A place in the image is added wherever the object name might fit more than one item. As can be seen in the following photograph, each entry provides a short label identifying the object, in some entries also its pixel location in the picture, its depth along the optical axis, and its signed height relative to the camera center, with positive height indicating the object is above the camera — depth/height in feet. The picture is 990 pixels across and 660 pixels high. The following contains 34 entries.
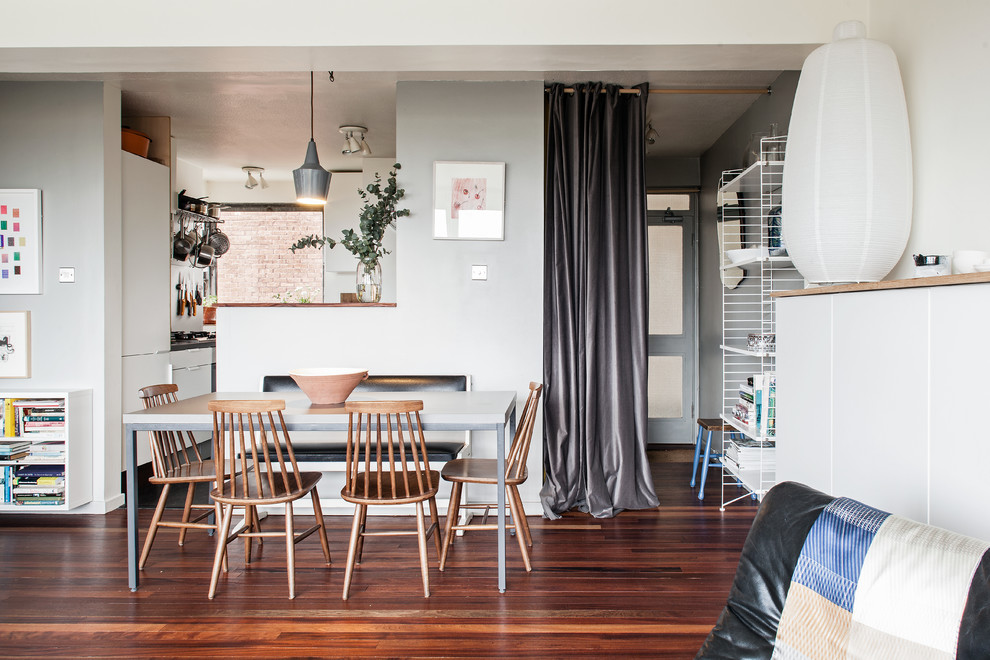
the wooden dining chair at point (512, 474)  9.92 -2.22
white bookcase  12.62 -2.26
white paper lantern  7.52 +1.85
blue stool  13.62 -2.41
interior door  19.24 +0.47
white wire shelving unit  11.64 +0.81
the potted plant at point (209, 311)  21.77 +0.45
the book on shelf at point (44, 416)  12.65 -1.74
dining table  9.12 -1.34
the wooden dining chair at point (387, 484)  8.55 -2.23
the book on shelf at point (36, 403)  12.64 -1.49
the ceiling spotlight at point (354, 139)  17.47 +4.88
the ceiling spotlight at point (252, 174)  22.24 +5.14
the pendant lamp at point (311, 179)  11.70 +2.56
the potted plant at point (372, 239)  12.92 +1.69
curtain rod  13.61 +4.84
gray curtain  13.08 +0.51
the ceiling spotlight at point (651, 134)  15.56 +4.63
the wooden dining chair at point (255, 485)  8.57 -2.26
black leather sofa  3.29 -1.47
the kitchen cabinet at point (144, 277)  14.51 +1.09
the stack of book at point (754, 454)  11.90 -2.31
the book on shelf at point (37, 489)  12.69 -3.12
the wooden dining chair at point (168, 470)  9.98 -2.26
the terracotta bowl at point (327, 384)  9.83 -0.87
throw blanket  3.37 -1.42
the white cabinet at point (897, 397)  4.75 -0.61
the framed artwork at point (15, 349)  13.26 -0.49
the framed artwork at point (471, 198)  12.91 +2.46
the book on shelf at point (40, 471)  12.78 -2.80
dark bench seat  12.40 -1.13
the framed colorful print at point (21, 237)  13.26 +1.73
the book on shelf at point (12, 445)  12.54 -2.28
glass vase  13.34 +0.87
